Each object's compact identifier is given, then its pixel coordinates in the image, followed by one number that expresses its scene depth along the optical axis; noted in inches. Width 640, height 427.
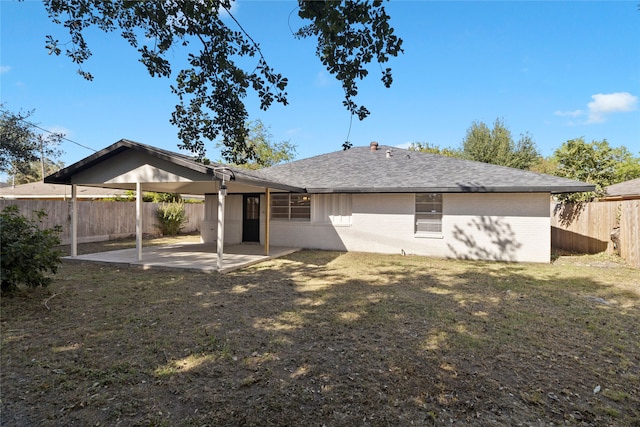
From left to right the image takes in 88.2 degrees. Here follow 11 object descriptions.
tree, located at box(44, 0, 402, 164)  116.7
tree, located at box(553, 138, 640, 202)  585.0
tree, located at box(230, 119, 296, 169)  1405.0
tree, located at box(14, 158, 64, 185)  1692.7
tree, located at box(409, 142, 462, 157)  1365.7
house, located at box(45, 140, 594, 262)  366.9
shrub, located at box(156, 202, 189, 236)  694.5
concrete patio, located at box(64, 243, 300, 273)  346.3
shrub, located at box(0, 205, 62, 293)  206.1
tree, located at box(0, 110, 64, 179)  661.2
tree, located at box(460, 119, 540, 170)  1109.7
